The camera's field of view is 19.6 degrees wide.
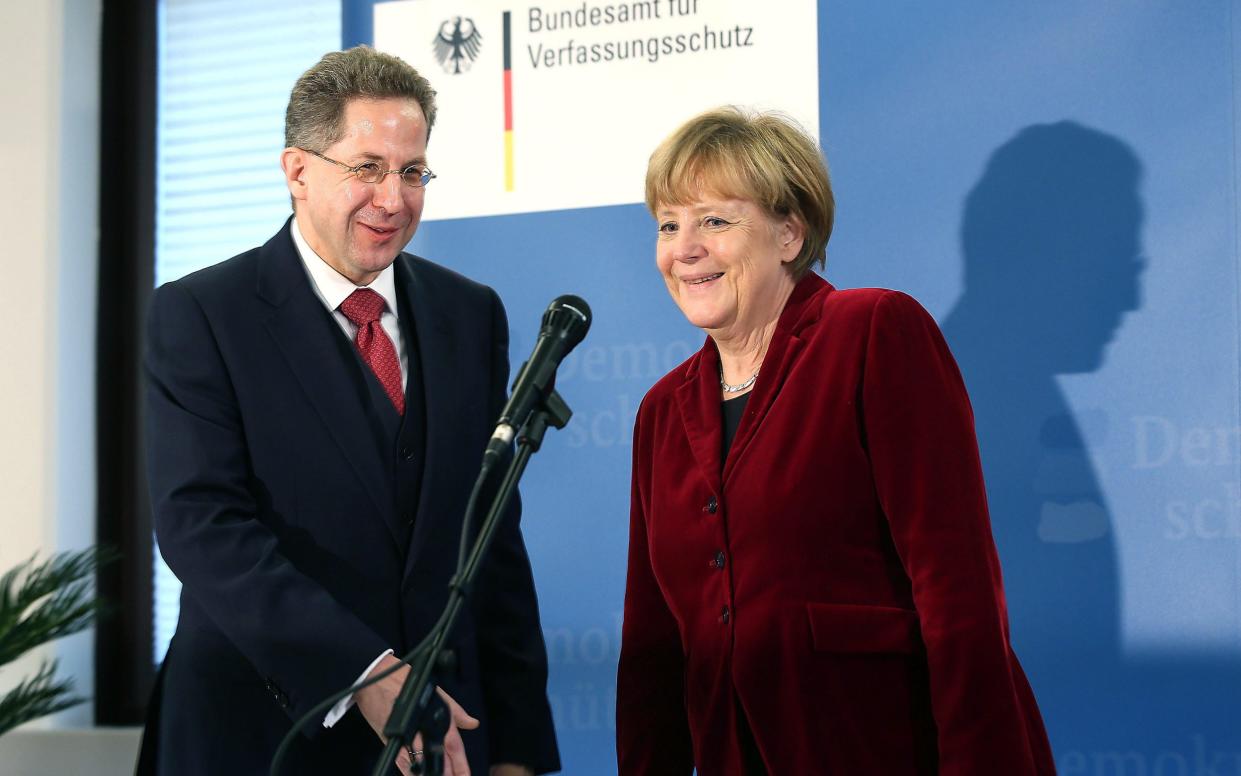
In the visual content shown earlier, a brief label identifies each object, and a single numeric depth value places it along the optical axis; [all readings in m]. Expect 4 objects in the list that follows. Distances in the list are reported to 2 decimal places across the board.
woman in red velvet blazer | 3.44
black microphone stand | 3.17
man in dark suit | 3.50
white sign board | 4.48
